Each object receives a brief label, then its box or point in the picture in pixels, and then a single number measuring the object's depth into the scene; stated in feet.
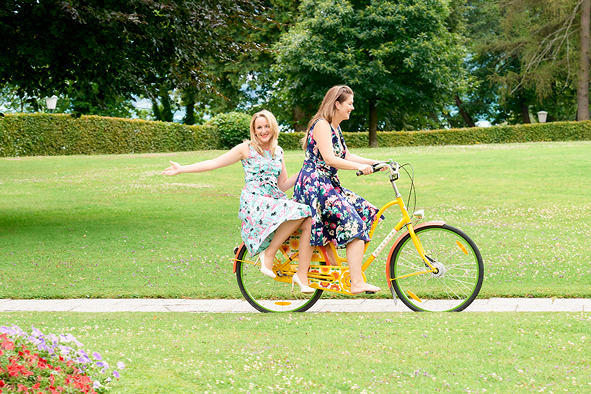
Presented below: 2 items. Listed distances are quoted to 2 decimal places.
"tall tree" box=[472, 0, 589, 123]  149.38
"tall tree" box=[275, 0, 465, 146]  126.00
